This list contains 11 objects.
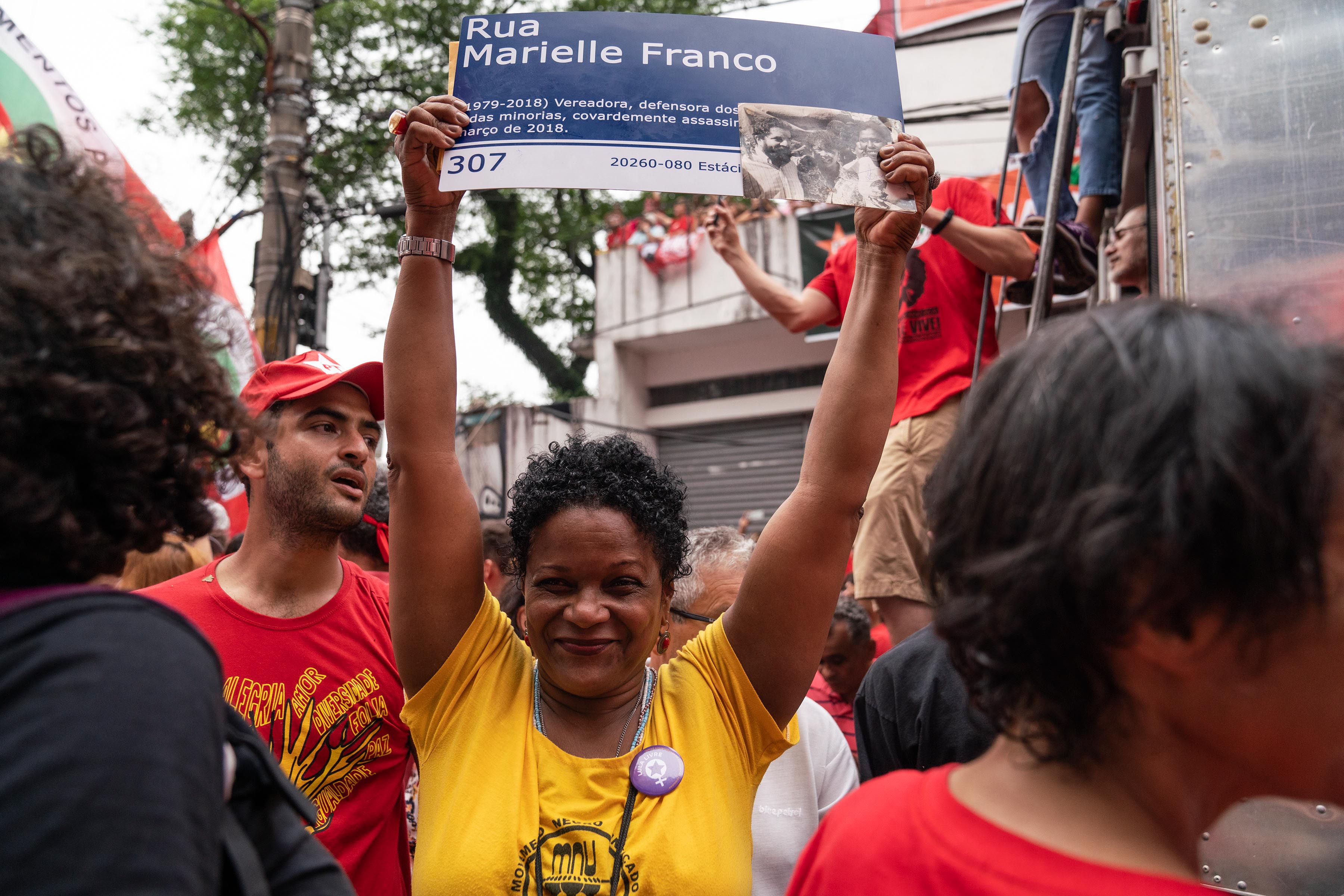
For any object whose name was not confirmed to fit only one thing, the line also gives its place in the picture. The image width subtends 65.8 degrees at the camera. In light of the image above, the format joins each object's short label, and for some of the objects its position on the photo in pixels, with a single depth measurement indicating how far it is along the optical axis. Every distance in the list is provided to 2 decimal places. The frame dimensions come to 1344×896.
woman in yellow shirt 1.82
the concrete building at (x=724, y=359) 12.03
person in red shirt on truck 3.71
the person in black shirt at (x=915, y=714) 2.18
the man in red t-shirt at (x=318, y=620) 2.34
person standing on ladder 3.79
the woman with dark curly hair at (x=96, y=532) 0.80
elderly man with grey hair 2.32
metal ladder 3.29
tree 14.56
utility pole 7.66
